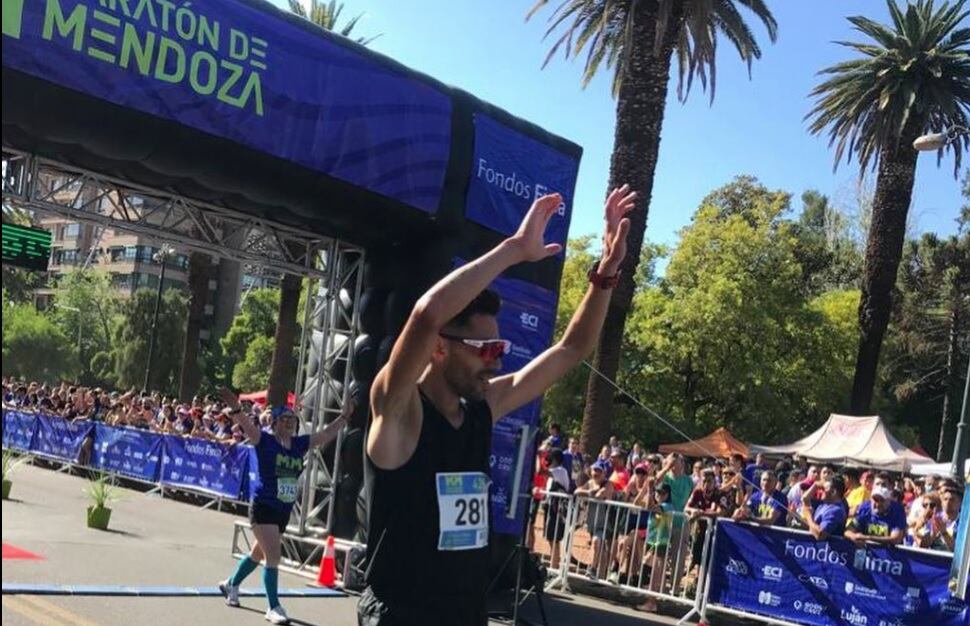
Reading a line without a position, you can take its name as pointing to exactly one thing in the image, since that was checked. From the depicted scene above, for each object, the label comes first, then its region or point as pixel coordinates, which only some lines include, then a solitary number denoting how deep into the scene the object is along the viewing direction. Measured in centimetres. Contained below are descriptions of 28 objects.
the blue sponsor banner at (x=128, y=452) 1883
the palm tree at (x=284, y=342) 2153
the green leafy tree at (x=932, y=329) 3909
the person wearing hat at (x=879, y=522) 973
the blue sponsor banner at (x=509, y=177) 1066
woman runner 823
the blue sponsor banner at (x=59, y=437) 2058
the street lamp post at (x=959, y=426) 1435
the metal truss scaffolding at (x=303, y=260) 946
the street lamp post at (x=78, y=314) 7306
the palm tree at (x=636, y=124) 1612
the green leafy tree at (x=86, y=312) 7512
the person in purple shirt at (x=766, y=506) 1085
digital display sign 1138
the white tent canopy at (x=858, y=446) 2109
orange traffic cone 1016
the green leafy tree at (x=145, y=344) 5950
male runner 260
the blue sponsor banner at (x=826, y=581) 929
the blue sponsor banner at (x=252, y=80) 756
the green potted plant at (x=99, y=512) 1234
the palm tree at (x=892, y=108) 2380
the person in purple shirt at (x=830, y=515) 996
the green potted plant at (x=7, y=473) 1409
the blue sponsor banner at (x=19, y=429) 2234
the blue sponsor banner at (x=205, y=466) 1700
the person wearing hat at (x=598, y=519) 1204
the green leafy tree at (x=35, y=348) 6116
